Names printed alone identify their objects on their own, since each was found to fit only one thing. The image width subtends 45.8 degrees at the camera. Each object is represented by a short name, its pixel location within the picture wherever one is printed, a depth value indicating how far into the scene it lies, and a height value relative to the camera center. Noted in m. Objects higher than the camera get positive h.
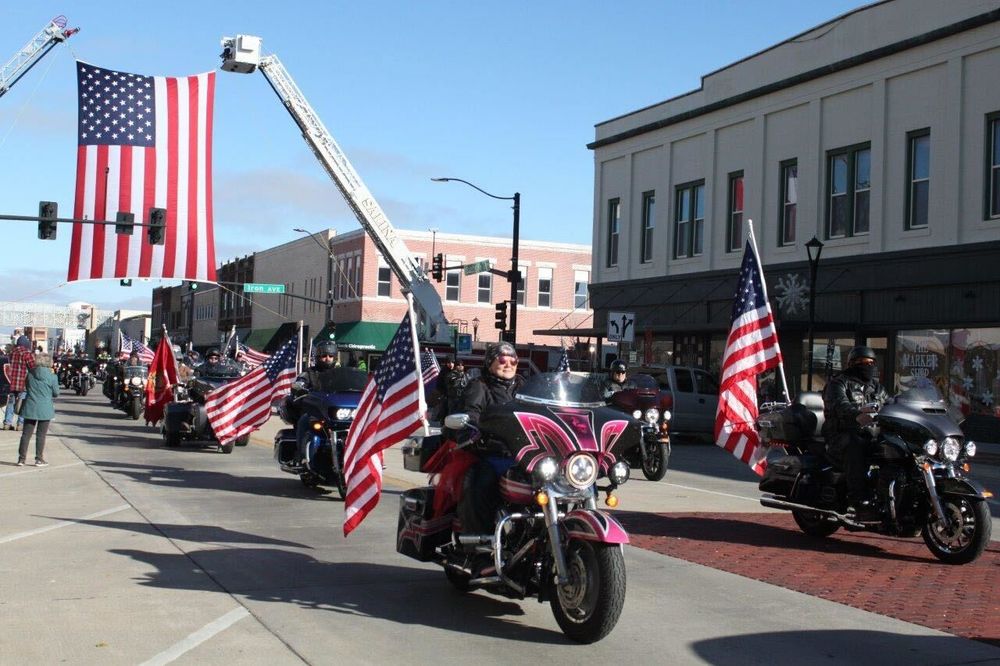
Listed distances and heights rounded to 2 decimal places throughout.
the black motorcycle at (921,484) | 9.70 -0.87
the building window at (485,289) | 64.56 +4.12
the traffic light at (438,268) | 42.28 +3.36
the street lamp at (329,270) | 64.56 +4.88
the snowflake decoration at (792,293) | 33.41 +2.36
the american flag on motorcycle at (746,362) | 11.73 +0.13
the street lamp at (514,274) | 36.09 +2.78
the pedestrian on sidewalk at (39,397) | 16.62 -0.70
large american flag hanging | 28.81 +4.63
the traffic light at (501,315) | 36.03 +1.54
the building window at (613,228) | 42.91 +5.11
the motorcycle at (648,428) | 17.67 -0.86
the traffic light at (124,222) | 28.47 +3.06
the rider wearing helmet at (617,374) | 20.03 -0.08
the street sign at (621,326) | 30.06 +1.12
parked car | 27.80 -0.60
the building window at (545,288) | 65.56 +4.36
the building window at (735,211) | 36.62 +5.06
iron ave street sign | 50.28 +2.89
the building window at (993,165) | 28.02 +5.19
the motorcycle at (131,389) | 30.20 -1.00
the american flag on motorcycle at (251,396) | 17.80 -0.64
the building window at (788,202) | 34.47 +5.09
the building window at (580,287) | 66.55 +4.56
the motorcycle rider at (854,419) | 10.28 -0.35
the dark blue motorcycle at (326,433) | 13.98 -0.88
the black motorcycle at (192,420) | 20.72 -1.21
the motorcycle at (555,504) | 6.50 -0.80
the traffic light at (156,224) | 28.95 +3.13
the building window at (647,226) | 41.03 +5.03
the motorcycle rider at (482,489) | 7.28 -0.77
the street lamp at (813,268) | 27.73 +2.58
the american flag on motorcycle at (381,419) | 8.88 -0.45
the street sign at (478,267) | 37.54 +3.13
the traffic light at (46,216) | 31.36 +3.43
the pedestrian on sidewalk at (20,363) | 23.25 -0.34
